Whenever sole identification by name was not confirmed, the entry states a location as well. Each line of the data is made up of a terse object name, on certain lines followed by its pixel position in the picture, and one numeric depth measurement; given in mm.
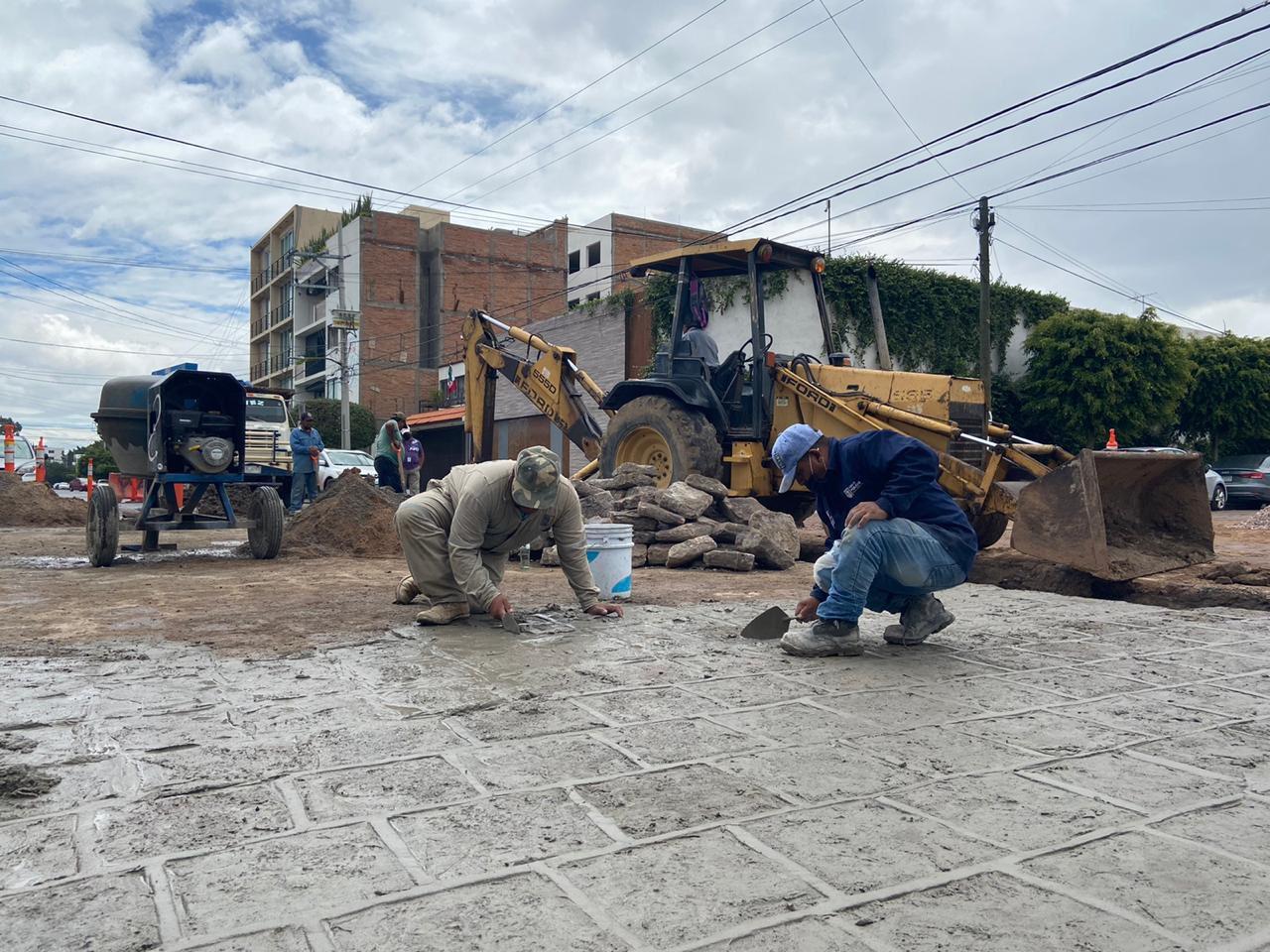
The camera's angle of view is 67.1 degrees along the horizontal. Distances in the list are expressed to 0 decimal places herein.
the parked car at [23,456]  17439
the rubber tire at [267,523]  9109
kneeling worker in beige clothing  4926
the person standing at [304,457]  13938
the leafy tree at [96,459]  41969
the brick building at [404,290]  43094
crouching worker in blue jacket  4305
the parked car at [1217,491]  18906
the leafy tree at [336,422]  37844
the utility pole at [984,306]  18453
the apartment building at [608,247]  42312
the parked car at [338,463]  21328
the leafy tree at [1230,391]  24219
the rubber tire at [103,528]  8461
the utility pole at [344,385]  29655
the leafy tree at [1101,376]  21203
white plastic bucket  6289
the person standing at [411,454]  15228
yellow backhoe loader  6375
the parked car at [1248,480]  19250
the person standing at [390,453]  14594
